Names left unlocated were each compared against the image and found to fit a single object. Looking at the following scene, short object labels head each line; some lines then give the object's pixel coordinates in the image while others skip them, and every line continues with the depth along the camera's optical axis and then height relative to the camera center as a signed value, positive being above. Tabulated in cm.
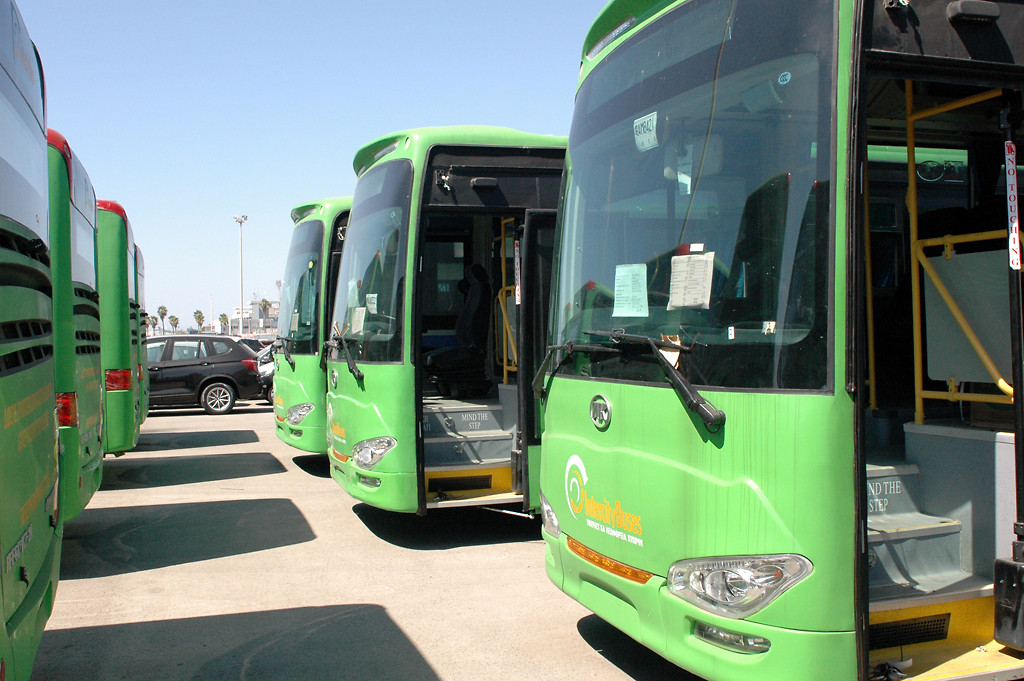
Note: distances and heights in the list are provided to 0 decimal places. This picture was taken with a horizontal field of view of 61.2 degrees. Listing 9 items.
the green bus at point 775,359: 303 -15
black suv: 1809 -95
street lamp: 5809 +254
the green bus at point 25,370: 303 -16
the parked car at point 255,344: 2611 -54
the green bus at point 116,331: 919 -3
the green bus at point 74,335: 588 -5
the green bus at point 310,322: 1008 +5
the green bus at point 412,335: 674 -8
